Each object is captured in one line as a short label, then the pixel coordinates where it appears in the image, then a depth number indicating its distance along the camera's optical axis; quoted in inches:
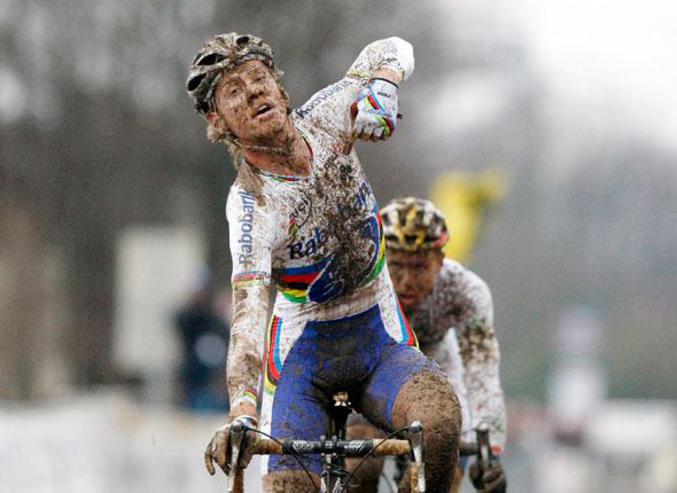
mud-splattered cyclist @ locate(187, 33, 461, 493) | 637.3
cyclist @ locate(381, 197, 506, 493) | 767.7
